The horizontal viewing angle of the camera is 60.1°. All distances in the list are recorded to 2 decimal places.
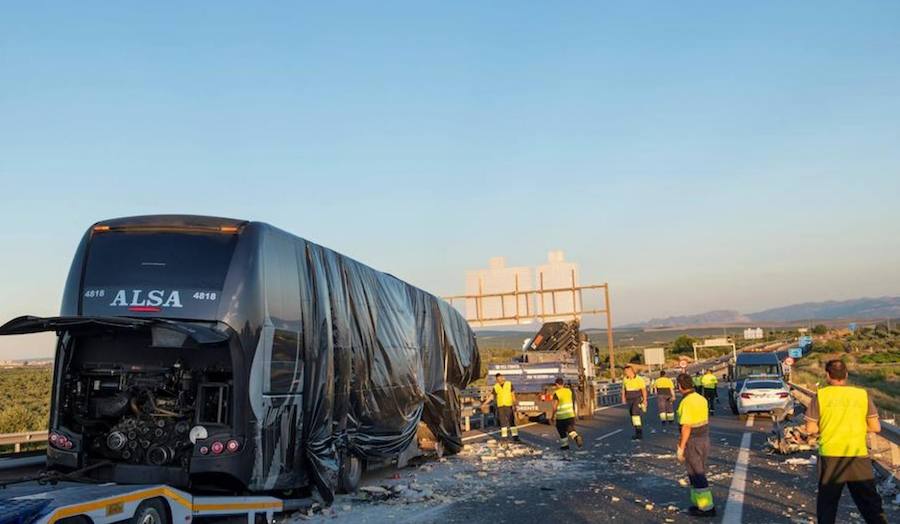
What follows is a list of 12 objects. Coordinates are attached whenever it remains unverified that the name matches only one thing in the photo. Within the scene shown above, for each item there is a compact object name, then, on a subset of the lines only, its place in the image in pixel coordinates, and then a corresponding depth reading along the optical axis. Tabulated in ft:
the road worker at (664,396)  66.33
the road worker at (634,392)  58.29
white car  69.51
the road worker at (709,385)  80.84
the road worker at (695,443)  28.45
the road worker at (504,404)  60.70
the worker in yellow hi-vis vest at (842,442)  22.72
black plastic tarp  30.86
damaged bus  25.71
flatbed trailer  18.11
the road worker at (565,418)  51.78
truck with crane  75.10
